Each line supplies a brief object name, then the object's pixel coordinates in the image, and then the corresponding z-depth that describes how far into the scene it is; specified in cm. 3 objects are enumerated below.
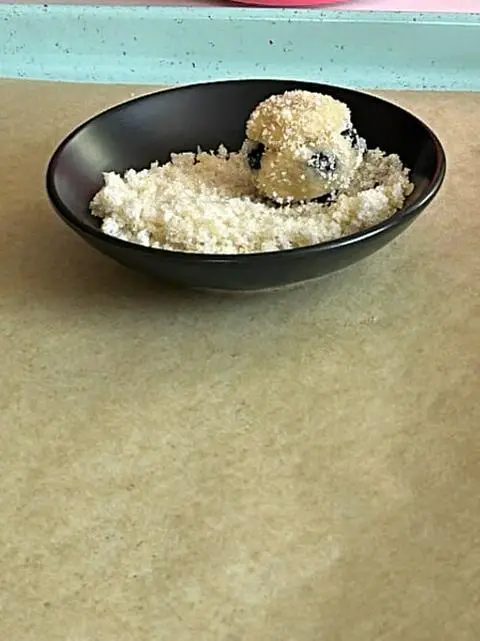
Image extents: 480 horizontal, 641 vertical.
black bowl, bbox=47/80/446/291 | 61
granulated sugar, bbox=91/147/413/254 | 65
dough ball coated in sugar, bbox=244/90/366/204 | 68
